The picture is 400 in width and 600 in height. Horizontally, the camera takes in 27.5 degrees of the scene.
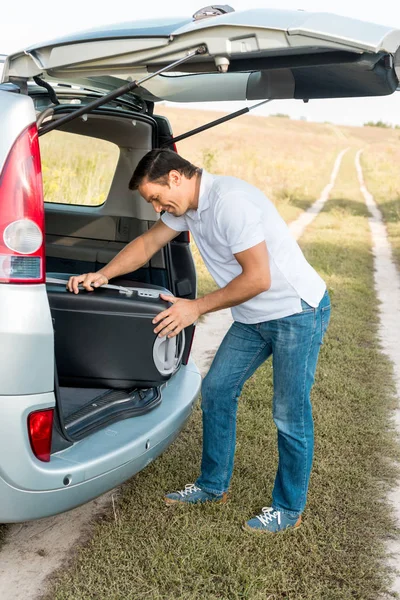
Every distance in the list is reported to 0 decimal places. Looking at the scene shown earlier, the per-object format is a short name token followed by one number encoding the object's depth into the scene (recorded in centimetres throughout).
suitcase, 334
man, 320
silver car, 259
